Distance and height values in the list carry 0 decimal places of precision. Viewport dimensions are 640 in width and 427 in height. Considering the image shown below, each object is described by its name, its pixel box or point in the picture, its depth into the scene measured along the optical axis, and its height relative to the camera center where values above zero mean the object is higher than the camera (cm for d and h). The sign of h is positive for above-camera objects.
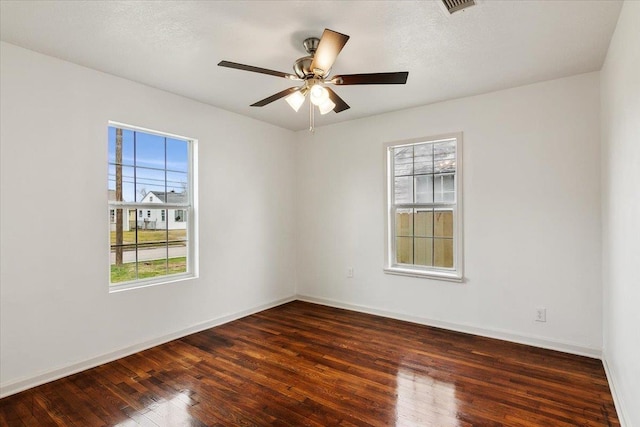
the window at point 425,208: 388 +8
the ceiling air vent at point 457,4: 203 +126
